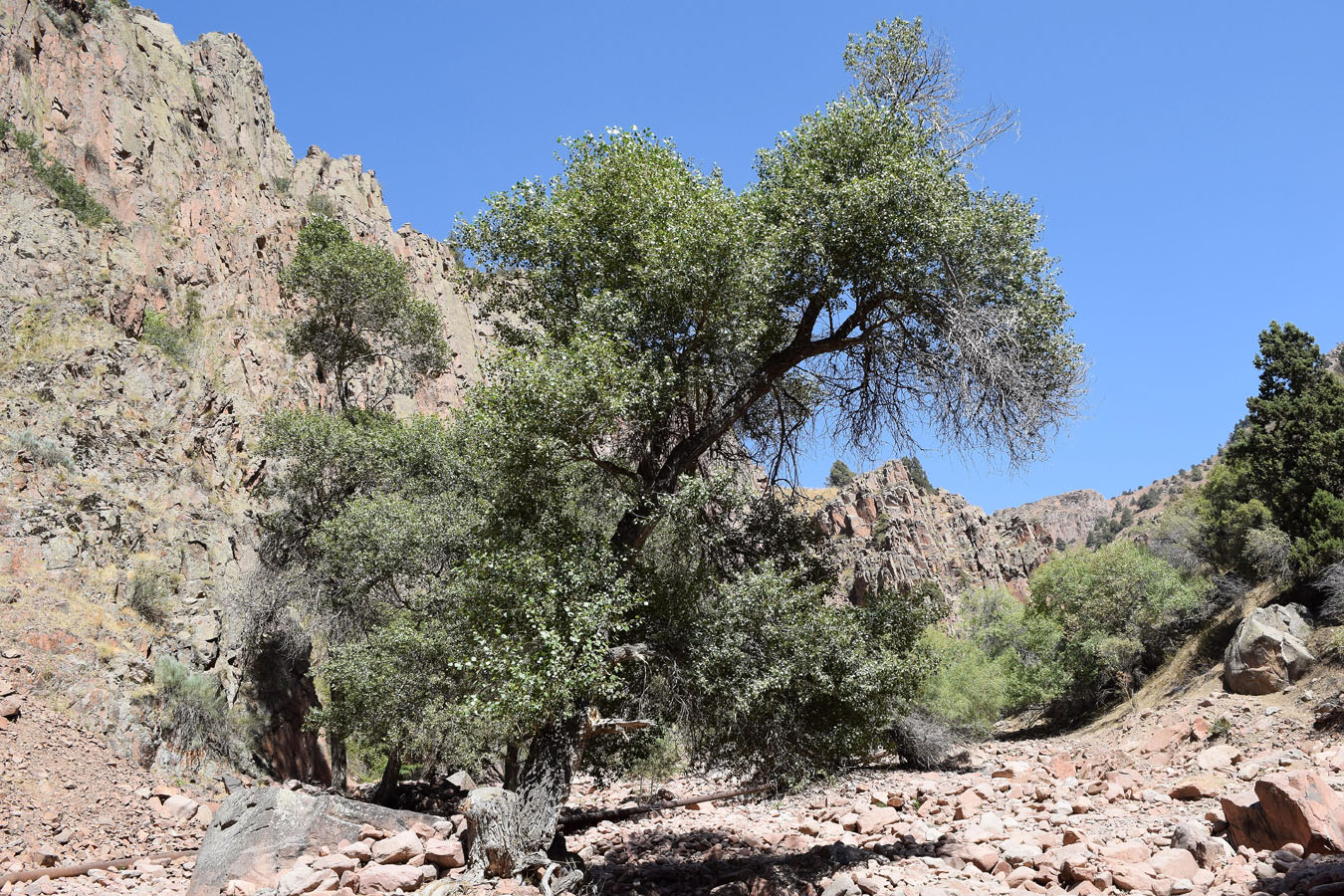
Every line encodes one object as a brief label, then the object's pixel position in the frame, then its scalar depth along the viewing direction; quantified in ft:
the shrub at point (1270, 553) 96.63
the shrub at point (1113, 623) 114.93
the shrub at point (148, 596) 62.90
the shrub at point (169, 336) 96.99
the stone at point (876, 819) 46.29
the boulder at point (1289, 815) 29.84
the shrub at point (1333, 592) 78.28
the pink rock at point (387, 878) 29.66
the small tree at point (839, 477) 307.99
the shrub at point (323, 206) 192.85
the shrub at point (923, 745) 87.61
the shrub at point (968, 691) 107.14
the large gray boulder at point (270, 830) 32.40
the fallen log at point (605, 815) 57.88
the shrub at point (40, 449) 62.18
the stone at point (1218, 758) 54.65
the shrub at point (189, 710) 57.77
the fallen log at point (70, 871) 36.17
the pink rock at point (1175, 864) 30.40
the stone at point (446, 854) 31.94
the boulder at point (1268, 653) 74.08
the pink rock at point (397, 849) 32.14
